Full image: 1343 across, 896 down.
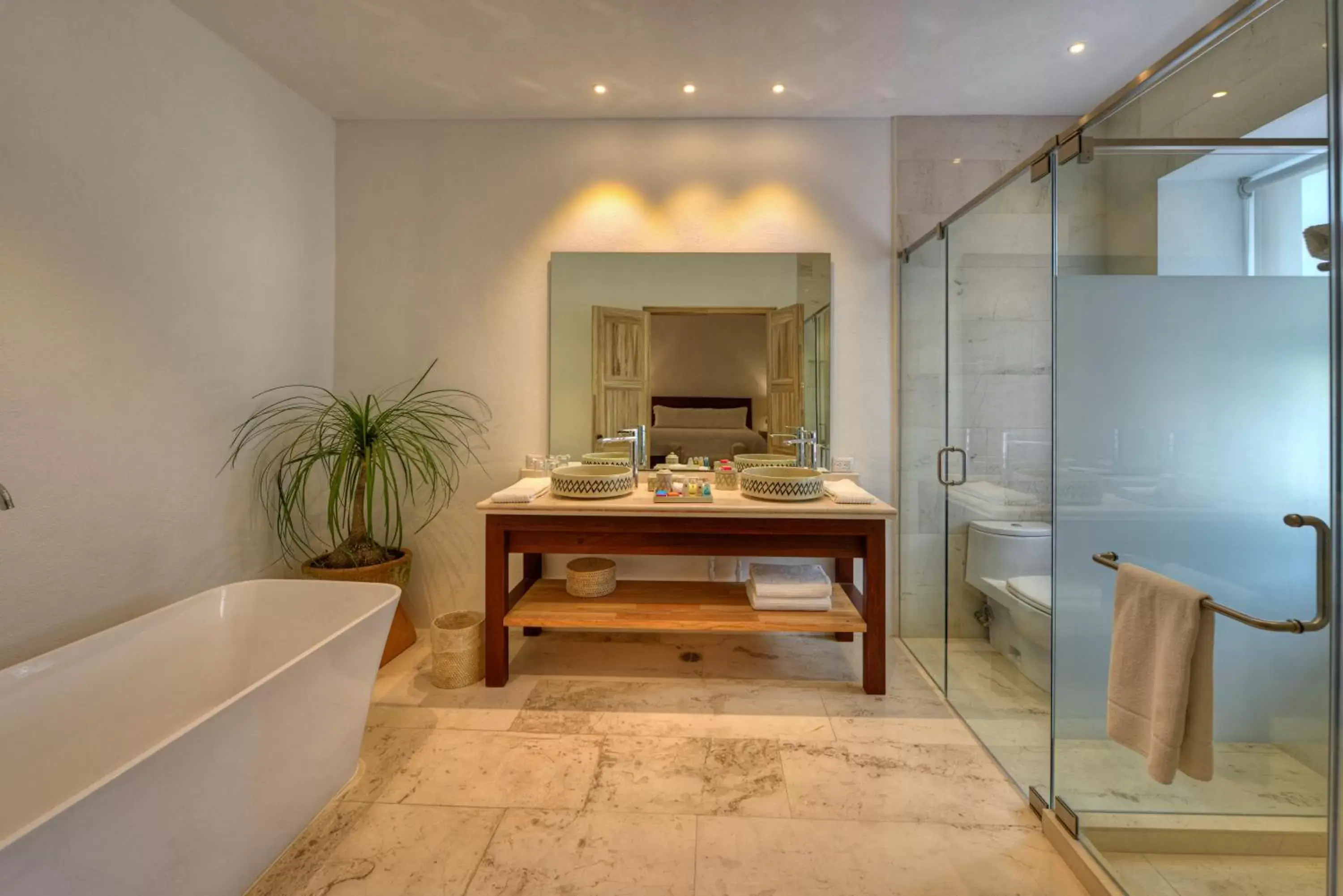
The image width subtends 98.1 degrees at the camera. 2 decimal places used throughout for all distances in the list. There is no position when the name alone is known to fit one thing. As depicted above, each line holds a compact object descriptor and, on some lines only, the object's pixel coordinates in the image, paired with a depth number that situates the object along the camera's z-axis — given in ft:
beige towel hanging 3.96
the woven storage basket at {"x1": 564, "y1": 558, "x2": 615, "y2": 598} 8.39
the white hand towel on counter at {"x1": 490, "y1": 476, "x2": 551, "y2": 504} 7.61
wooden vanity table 7.45
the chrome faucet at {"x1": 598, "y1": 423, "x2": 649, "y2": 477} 9.23
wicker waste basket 7.70
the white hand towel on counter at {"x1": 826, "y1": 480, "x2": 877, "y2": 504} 7.63
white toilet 6.17
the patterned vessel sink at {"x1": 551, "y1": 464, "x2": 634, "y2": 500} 7.79
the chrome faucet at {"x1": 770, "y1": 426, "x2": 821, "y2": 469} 9.15
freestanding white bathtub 3.31
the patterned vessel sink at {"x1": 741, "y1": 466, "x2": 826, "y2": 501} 7.72
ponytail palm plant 8.06
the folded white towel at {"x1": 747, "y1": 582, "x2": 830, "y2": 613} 7.79
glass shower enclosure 4.01
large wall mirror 9.18
